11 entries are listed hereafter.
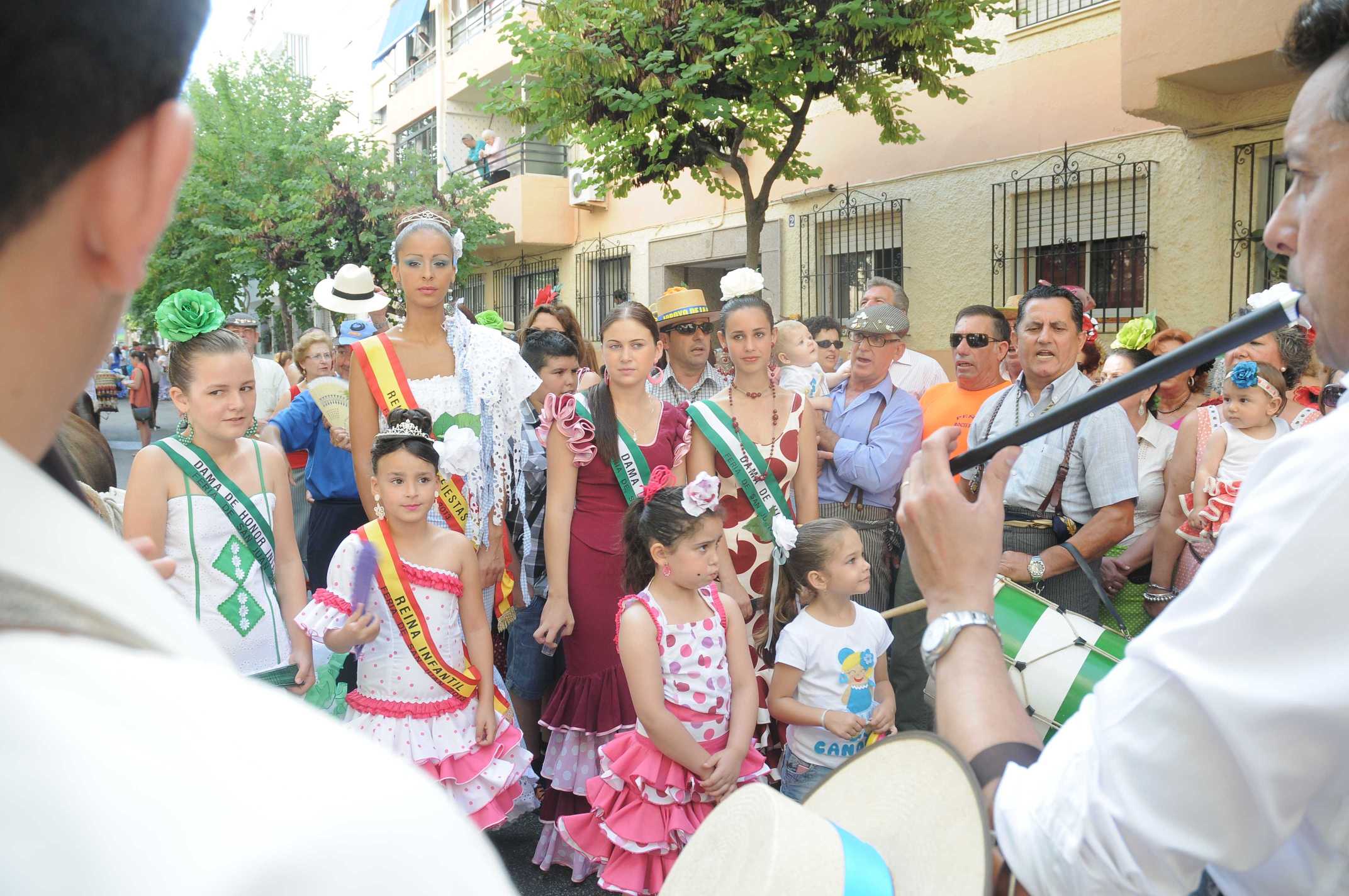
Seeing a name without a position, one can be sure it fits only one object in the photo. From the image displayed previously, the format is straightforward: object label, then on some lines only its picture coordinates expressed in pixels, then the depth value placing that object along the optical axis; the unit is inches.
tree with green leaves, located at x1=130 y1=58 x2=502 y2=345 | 507.8
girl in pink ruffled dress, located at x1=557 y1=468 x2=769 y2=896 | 134.3
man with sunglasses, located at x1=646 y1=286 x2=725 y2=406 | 212.7
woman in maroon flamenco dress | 152.7
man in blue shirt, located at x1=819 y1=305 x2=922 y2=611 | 180.1
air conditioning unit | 665.6
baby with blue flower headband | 168.4
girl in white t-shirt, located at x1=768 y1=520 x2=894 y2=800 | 141.7
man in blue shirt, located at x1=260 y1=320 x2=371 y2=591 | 203.2
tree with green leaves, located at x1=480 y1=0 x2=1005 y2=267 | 368.2
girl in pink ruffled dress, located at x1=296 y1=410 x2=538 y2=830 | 137.5
